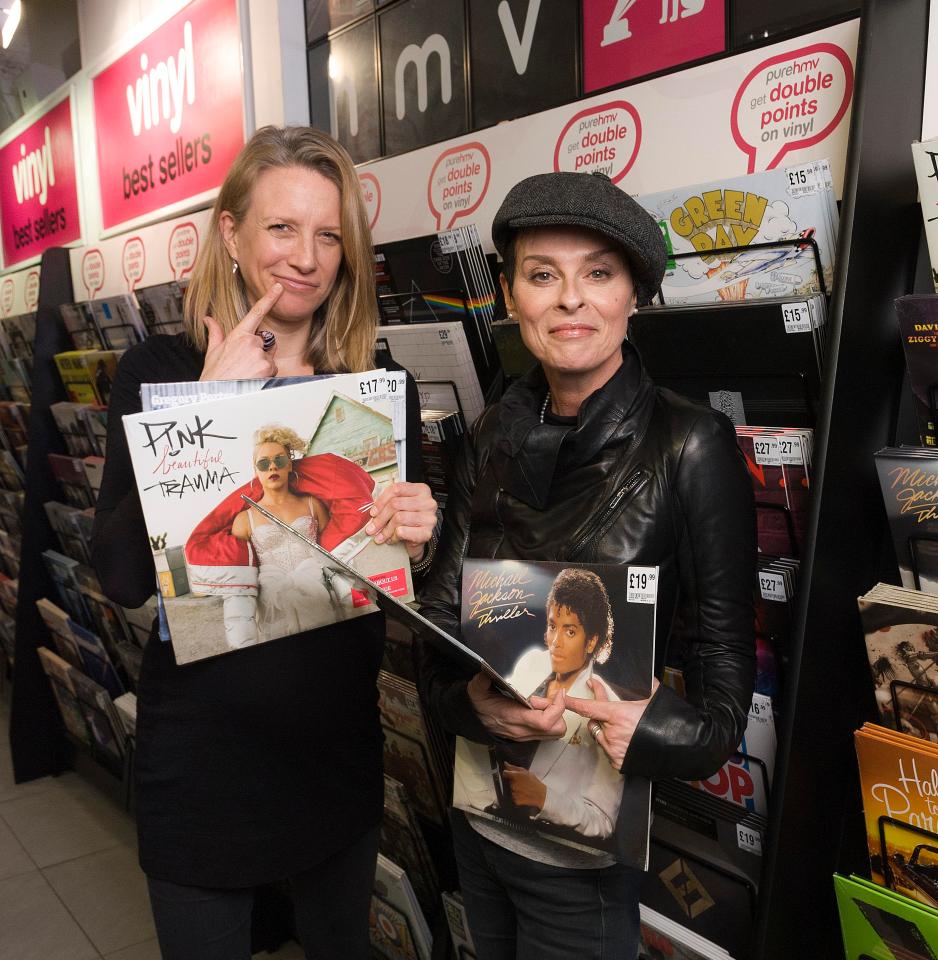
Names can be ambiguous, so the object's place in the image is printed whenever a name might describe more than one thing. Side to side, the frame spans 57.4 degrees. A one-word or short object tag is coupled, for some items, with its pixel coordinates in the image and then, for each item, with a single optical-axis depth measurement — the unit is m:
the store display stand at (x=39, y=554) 3.53
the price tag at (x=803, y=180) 1.31
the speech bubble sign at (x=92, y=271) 4.02
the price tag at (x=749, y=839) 1.45
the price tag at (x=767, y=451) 1.33
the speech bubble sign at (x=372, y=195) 2.38
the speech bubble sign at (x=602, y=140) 1.73
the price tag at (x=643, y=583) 1.05
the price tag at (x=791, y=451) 1.30
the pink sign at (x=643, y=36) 1.61
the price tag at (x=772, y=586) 1.35
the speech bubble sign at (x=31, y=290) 4.63
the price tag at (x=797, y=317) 1.27
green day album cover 1.32
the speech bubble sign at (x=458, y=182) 2.06
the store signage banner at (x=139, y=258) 3.29
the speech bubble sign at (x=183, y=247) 3.25
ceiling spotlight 3.27
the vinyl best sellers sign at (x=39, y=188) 4.16
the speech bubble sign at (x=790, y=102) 1.41
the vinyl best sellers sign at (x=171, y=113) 2.86
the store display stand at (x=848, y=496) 1.17
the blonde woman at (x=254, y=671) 1.35
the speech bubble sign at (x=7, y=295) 5.01
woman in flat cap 1.08
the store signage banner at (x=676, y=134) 1.43
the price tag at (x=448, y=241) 1.72
